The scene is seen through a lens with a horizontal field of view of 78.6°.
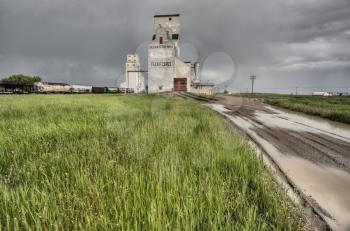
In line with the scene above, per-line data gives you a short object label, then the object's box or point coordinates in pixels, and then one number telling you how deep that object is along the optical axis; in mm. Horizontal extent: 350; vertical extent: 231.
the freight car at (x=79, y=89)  80700
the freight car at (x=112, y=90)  83338
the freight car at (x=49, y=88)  66000
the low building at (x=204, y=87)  63281
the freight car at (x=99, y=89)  79019
